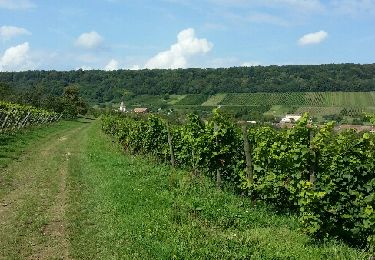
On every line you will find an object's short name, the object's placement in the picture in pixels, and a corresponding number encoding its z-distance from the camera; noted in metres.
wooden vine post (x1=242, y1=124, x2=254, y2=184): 12.06
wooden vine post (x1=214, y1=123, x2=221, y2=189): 13.66
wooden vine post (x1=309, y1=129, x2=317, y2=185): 9.14
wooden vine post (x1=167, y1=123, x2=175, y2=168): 18.67
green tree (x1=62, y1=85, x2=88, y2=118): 102.00
